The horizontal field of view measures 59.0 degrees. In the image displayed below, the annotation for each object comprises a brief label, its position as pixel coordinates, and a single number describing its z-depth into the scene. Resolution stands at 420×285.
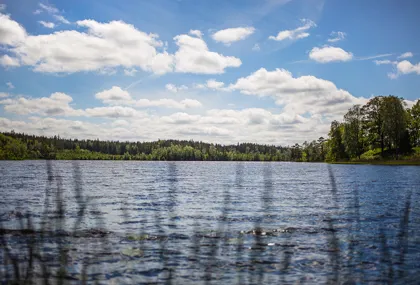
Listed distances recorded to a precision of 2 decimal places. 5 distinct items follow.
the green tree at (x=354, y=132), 162.24
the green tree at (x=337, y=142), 179.75
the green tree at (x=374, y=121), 161.12
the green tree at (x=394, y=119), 143.88
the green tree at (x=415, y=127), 159.50
